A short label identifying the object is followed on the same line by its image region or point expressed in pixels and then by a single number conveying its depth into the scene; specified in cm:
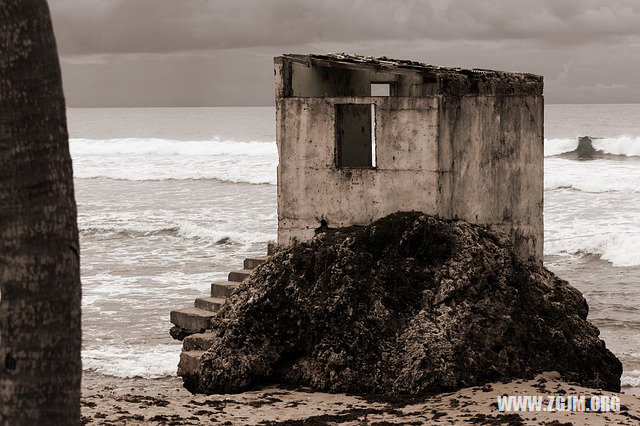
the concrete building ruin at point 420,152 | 2027
